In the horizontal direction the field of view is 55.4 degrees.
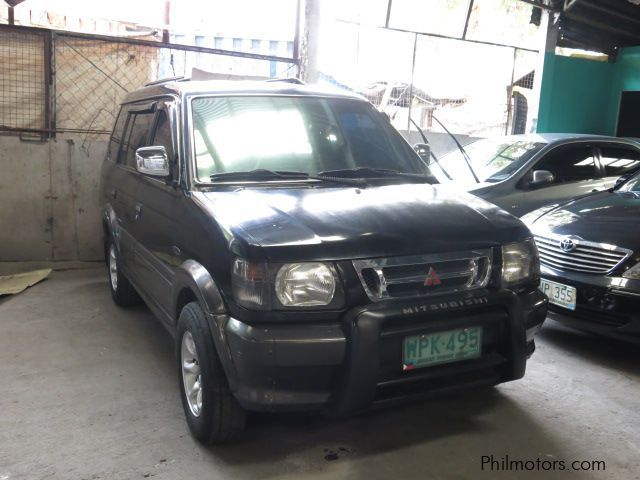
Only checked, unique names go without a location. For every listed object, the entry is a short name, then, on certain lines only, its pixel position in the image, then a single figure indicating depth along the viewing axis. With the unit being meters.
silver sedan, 6.05
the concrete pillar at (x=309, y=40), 7.05
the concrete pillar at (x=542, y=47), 10.23
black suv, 2.50
